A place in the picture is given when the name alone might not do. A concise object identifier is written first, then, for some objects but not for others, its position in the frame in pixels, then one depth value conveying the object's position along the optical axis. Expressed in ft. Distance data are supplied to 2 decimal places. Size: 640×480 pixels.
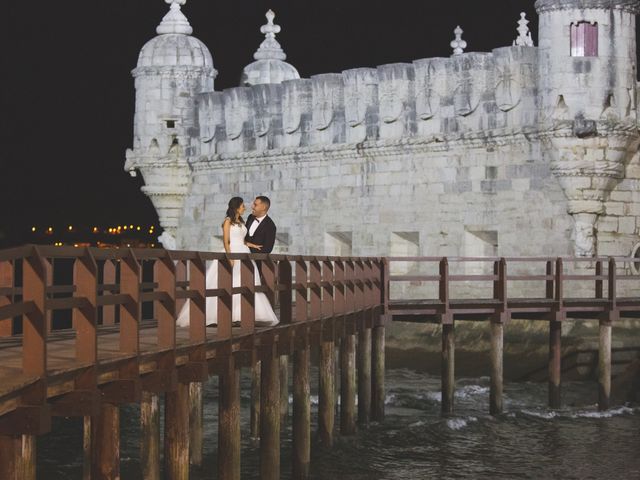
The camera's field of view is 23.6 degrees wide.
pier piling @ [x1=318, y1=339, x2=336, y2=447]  70.95
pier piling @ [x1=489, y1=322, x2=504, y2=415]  84.43
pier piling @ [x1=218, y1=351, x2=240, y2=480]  53.52
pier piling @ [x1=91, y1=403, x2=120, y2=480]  41.78
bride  55.88
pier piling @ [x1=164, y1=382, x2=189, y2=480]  48.96
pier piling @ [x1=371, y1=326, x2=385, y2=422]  82.64
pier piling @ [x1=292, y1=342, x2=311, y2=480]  63.87
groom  60.80
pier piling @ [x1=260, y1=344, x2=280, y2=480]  58.44
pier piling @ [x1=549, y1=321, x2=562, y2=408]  86.69
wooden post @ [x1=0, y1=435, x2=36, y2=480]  34.78
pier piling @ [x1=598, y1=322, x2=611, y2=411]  86.70
